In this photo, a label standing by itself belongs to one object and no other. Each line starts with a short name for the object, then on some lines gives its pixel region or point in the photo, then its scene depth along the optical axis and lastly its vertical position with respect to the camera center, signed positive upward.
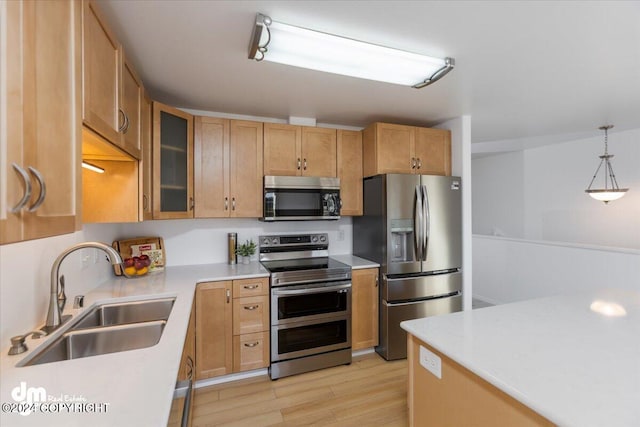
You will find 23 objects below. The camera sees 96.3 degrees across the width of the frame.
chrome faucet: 1.24 -0.30
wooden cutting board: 2.33 -0.27
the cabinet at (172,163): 2.12 +0.42
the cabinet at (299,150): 2.70 +0.63
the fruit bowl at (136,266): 2.22 -0.38
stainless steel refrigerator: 2.70 -0.32
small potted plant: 2.82 -0.35
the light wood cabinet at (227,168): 2.49 +0.43
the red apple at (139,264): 2.23 -0.37
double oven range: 2.41 -0.89
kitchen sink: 1.19 -0.56
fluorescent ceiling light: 1.49 +0.92
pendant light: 3.37 +0.41
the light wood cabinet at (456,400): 0.93 -0.71
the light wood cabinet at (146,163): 1.86 +0.37
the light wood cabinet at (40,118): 0.62 +0.25
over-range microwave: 2.61 +0.16
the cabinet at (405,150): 2.84 +0.66
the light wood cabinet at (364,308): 2.70 -0.90
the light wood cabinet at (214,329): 2.25 -0.91
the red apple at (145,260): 2.26 -0.34
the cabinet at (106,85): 1.05 +0.58
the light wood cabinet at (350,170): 2.94 +0.46
